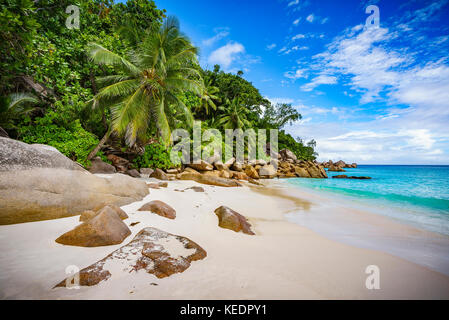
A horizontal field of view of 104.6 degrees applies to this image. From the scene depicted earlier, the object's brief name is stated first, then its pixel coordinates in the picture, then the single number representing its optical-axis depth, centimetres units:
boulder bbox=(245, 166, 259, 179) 1633
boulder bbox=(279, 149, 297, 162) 2852
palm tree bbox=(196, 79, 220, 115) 1888
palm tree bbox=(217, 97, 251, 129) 2141
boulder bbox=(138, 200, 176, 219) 336
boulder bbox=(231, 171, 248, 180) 1309
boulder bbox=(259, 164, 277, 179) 1833
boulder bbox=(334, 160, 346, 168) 4914
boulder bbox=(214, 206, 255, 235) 322
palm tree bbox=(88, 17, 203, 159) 818
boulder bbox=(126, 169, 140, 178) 877
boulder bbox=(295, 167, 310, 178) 2200
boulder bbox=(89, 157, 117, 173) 848
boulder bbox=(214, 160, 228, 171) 1376
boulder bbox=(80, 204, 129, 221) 267
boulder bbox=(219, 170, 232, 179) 1237
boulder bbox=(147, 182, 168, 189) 575
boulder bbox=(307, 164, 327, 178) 2211
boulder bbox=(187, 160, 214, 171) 1253
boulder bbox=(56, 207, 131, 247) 206
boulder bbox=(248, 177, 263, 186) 1191
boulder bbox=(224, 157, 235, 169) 1519
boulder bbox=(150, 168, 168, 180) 915
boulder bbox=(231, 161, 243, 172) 1577
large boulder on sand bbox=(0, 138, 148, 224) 245
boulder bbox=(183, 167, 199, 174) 1152
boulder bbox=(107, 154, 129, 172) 1073
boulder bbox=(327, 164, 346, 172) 4143
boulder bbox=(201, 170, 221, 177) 1226
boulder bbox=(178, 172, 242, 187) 920
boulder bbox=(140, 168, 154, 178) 988
